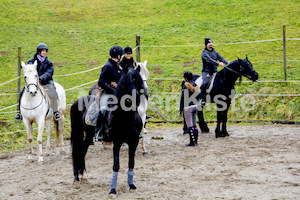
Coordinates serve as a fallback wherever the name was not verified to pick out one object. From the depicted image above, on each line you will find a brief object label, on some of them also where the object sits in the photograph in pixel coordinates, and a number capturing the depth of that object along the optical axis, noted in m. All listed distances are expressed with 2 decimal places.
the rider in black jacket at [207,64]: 21.20
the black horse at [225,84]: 19.92
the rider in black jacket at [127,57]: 14.79
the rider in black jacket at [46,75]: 17.88
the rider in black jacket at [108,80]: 12.14
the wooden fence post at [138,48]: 27.34
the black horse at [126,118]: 10.70
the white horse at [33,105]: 15.79
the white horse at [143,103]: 16.58
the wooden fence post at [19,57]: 21.92
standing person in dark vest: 18.27
